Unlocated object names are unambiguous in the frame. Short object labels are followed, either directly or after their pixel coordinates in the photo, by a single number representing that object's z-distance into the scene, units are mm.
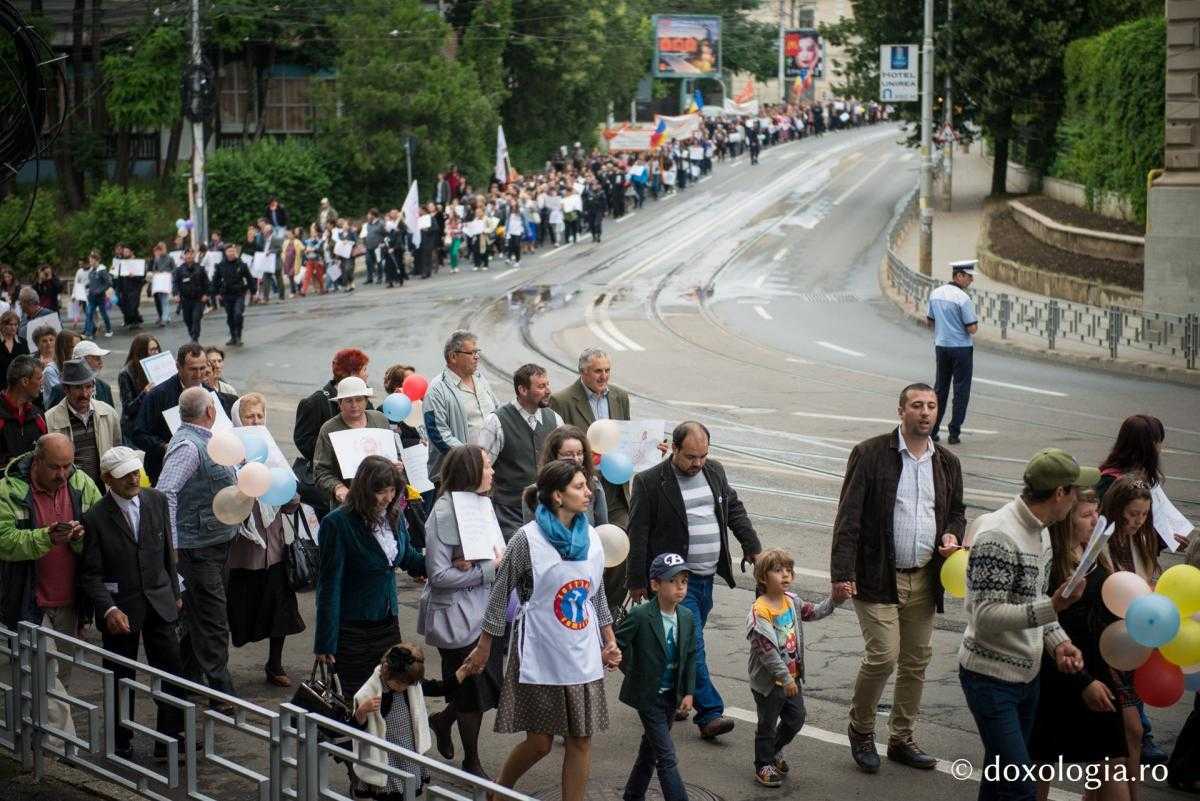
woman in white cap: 9633
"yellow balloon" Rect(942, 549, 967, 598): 7820
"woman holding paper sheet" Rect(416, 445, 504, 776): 8039
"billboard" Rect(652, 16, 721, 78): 80375
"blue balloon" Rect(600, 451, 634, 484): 9539
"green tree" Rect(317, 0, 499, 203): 45312
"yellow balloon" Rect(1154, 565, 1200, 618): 6789
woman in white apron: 7223
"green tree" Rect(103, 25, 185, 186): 44438
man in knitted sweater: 6750
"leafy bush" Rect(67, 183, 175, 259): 38031
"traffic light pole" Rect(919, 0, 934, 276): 34875
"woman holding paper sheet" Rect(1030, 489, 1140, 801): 7074
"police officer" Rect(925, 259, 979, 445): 17062
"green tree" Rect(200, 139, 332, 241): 42844
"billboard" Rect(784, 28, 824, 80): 98875
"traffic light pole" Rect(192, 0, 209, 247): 35125
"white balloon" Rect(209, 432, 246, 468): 8930
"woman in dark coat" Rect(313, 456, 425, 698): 7844
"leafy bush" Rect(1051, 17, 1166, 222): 31688
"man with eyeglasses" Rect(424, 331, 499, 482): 10844
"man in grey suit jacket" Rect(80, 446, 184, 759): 8234
